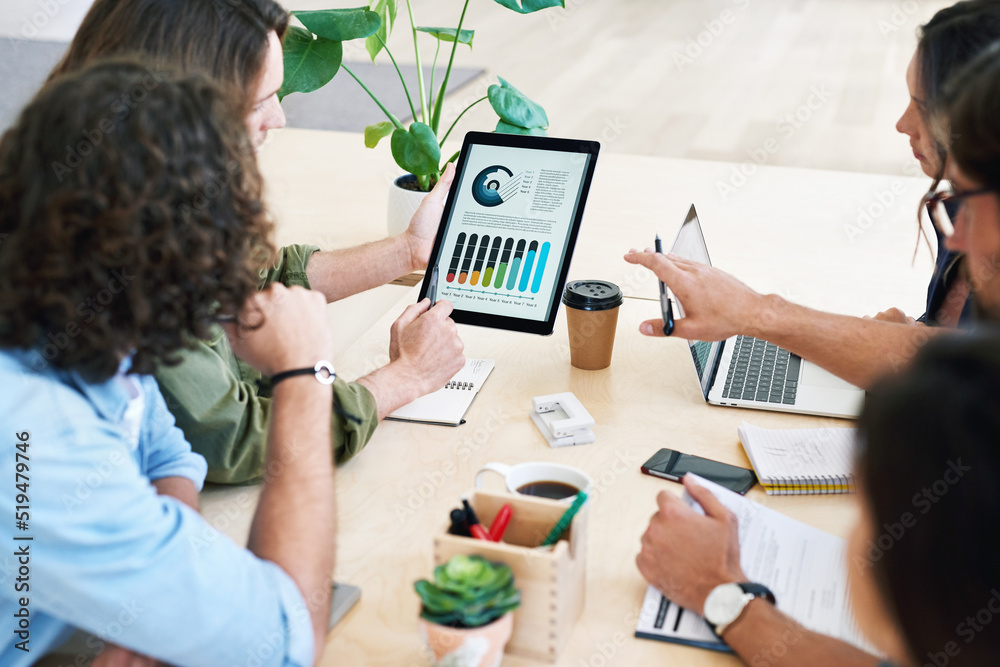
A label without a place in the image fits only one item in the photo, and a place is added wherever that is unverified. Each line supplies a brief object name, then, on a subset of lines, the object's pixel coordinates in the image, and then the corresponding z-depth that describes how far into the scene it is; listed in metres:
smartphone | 1.17
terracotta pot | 0.80
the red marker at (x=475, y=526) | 0.89
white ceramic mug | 1.02
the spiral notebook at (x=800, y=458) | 1.16
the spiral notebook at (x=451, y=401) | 1.35
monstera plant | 1.86
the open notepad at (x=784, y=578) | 0.92
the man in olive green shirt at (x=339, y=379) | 1.15
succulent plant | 0.80
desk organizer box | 0.84
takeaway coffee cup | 1.45
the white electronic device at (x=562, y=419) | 1.27
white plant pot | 2.00
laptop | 1.37
